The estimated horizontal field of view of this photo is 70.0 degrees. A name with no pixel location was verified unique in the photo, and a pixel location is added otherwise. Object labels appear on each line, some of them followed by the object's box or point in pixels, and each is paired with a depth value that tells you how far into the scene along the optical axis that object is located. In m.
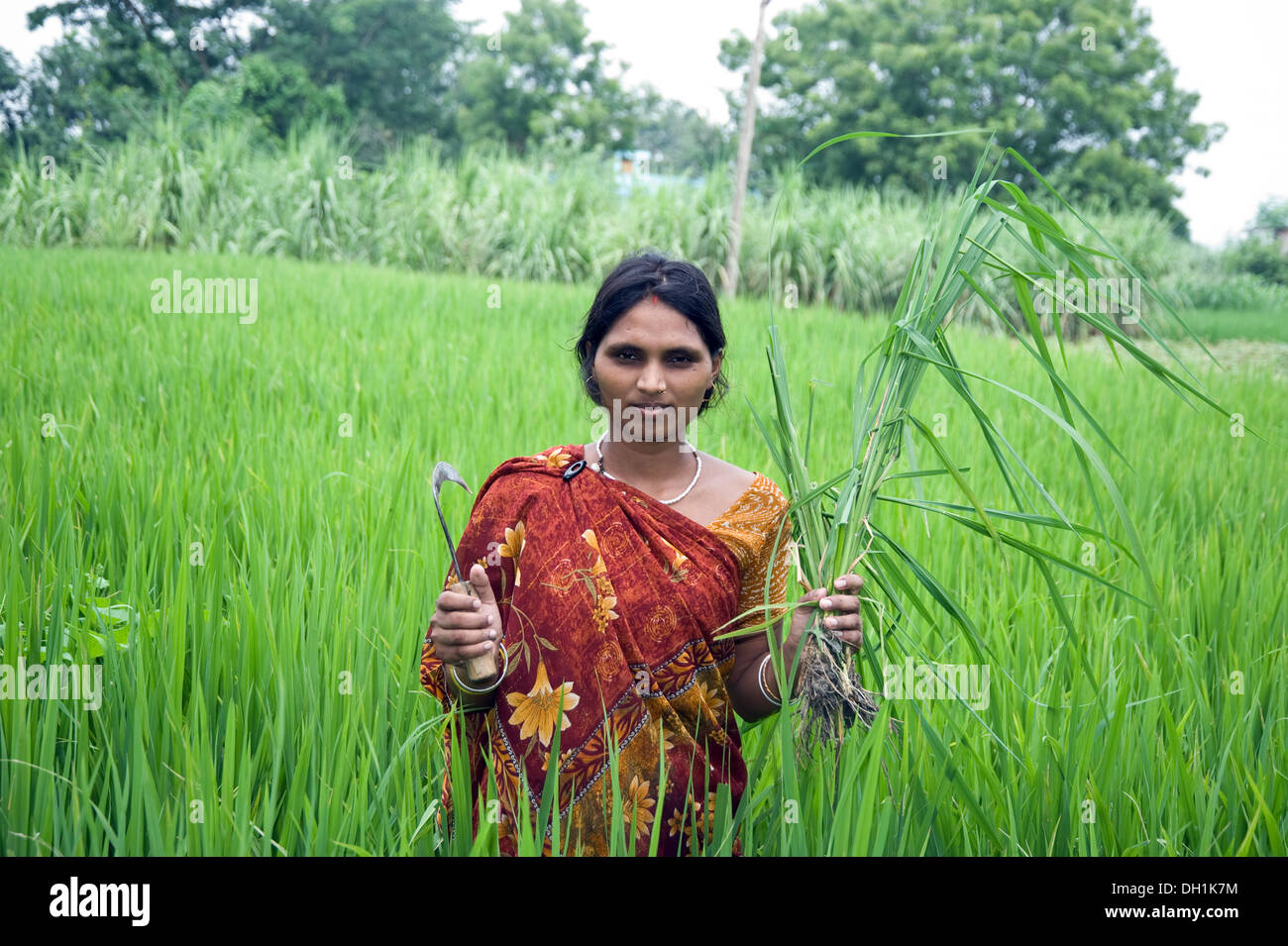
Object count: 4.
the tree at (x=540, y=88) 21.53
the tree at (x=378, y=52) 18.95
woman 1.26
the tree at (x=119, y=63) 14.79
